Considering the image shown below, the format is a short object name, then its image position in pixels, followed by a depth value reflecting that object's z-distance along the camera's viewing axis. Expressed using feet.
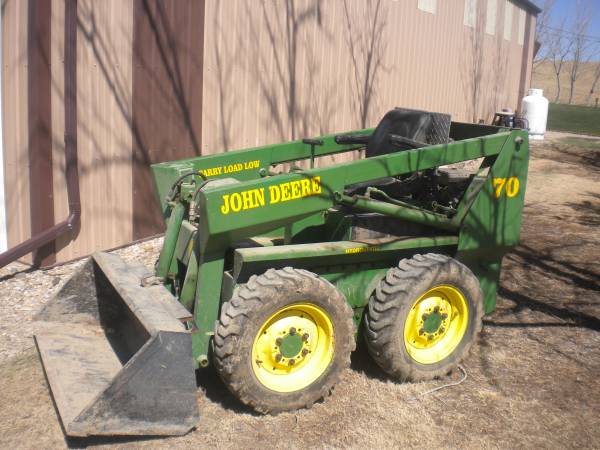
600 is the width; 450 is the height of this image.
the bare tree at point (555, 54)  211.61
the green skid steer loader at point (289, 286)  11.58
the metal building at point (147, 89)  19.39
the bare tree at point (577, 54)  214.07
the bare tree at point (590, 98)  209.94
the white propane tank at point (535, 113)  63.10
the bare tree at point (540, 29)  181.06
